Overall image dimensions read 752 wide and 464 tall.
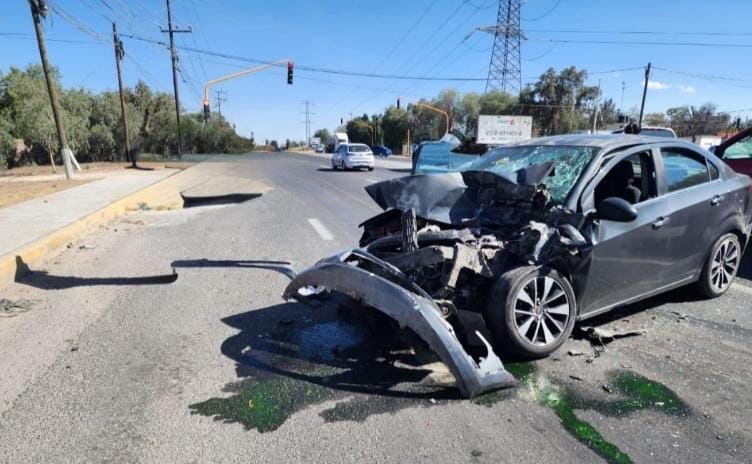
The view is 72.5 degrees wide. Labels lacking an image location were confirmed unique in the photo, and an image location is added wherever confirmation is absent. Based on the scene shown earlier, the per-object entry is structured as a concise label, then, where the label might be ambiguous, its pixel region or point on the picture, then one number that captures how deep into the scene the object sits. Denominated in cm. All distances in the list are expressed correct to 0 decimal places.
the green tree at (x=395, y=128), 9469
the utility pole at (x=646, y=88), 4758
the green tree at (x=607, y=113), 7425
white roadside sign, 3247
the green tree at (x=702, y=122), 7100
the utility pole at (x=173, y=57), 4131
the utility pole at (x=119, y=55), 3078
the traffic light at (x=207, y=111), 3605
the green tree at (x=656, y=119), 7930
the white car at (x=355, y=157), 2781
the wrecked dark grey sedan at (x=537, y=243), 364
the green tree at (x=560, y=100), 6369
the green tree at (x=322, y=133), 16629
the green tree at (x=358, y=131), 10819
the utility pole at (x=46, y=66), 1797
